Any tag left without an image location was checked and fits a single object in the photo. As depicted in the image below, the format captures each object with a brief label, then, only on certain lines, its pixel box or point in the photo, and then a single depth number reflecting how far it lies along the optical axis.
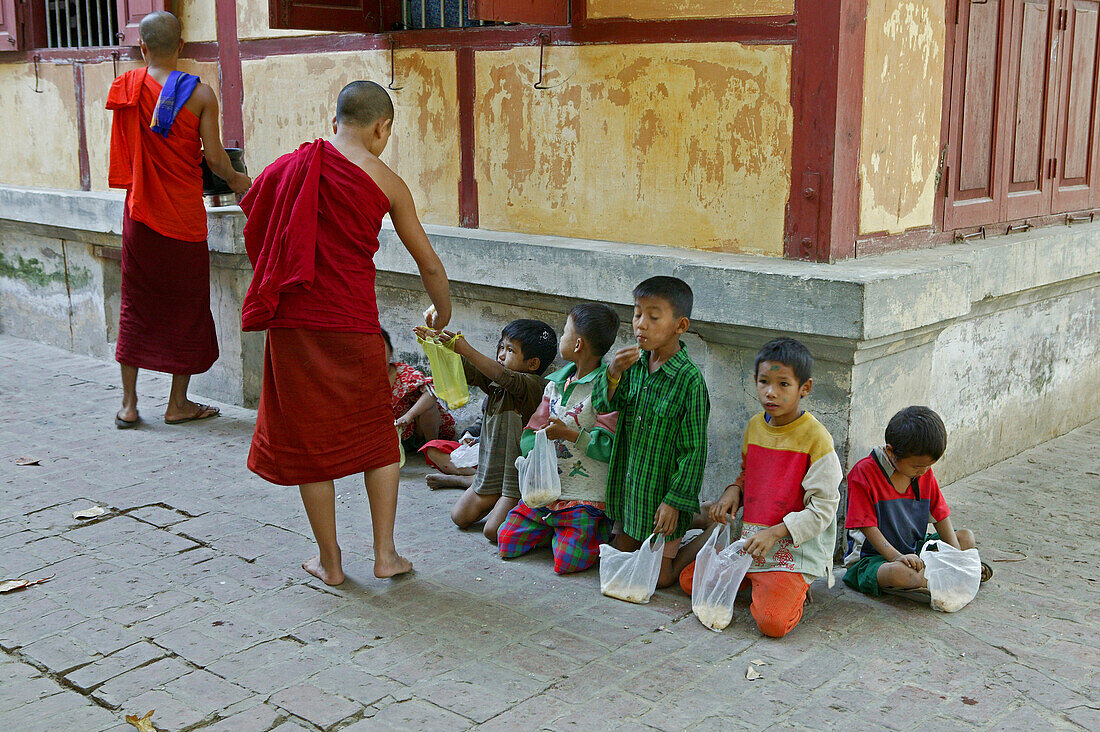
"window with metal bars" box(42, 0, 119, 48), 7.24
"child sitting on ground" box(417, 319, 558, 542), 4.23
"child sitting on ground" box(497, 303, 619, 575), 3.88
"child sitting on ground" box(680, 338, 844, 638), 3.38
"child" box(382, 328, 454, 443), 5.21
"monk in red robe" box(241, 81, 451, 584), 3.45
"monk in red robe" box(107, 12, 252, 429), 5.52
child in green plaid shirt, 3.65
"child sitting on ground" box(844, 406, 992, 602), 3.51
